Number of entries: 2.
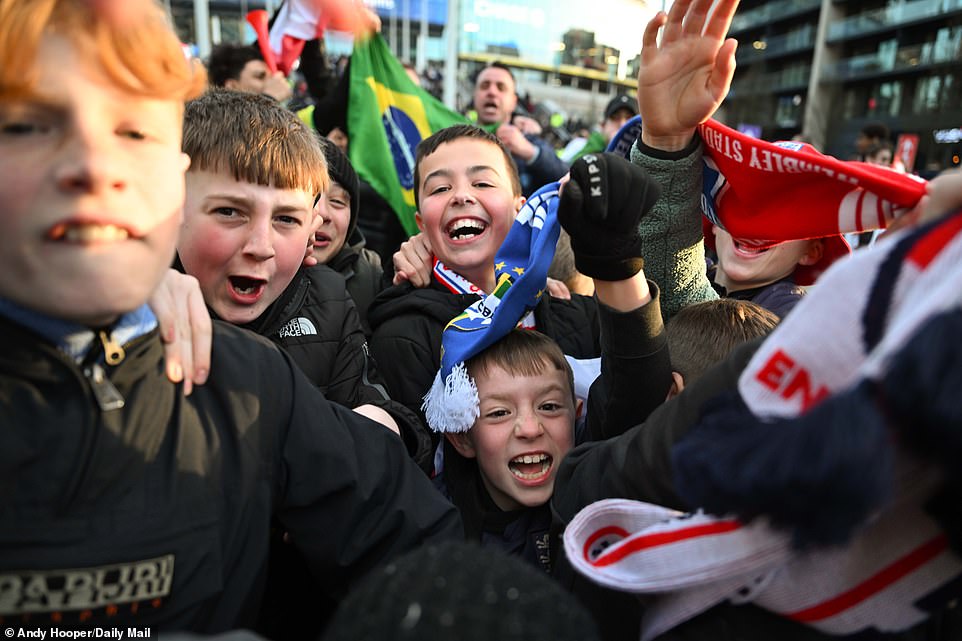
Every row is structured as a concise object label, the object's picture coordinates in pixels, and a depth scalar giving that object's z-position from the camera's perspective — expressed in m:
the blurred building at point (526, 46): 35.97
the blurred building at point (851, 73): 31.16
